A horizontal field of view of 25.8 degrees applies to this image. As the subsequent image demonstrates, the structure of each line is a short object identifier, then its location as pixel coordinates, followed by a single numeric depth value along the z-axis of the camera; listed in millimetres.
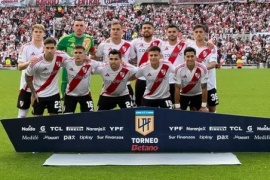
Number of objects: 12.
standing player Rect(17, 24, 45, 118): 10102
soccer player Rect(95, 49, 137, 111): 9516
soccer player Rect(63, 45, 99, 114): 9547
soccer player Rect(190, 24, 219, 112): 10328
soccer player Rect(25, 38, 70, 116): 9406
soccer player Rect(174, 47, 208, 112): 9555
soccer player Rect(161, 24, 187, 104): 10438
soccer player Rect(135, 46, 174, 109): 9469
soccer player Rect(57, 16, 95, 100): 10805
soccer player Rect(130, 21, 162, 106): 10547
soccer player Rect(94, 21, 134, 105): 10406
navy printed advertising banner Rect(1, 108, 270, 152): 8875
